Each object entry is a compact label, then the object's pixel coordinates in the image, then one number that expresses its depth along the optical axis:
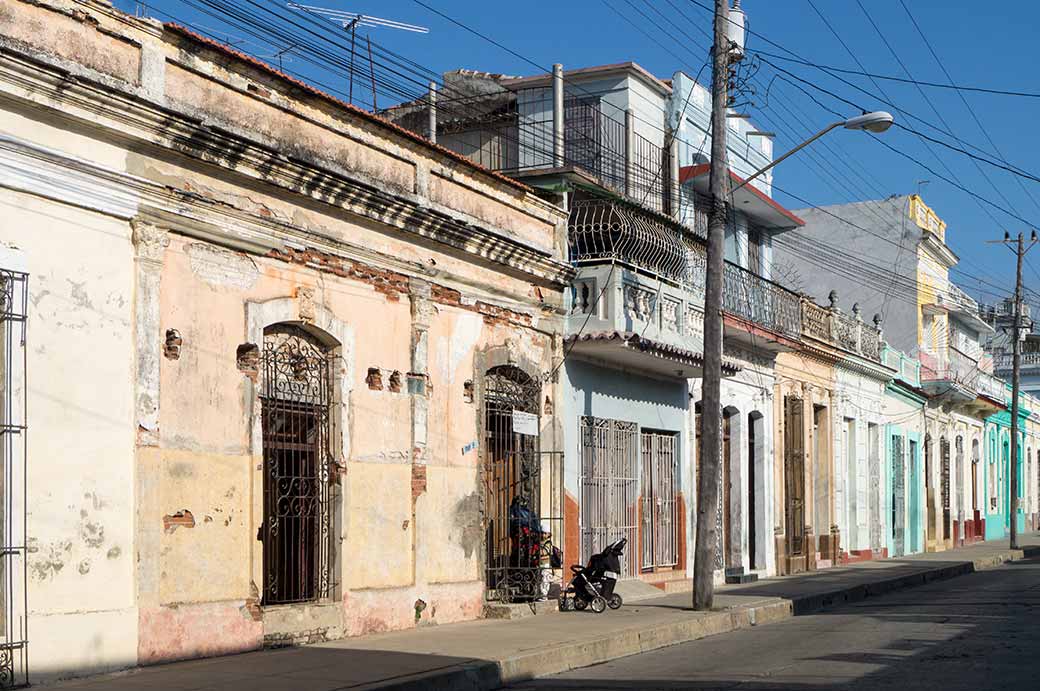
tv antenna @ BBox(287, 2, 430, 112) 17.66
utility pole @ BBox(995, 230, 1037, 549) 39.81
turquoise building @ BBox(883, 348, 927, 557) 35.91
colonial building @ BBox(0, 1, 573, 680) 10.59
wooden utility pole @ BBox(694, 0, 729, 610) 17.48
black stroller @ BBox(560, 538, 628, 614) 17.38
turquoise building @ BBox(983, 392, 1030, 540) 49.75
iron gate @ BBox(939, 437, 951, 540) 42.10
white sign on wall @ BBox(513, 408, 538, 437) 17.36
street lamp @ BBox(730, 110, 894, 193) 17.30
